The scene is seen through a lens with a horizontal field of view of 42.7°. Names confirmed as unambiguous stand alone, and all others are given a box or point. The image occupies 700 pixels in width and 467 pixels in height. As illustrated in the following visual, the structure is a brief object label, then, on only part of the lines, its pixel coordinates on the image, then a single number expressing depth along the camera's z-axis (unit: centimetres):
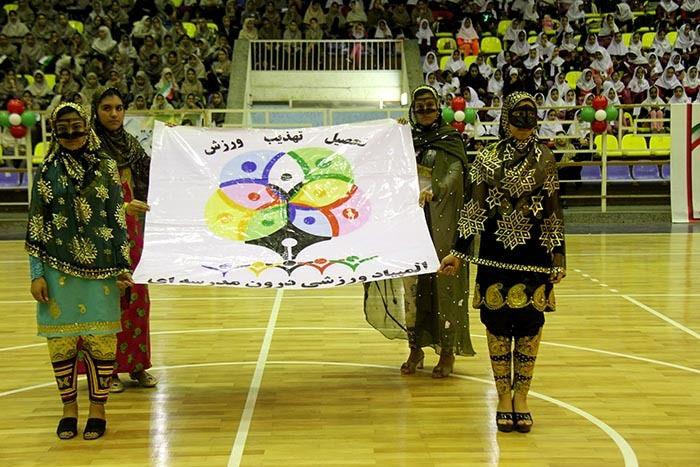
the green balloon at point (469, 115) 1262
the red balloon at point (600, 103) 1268
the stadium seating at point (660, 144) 1352
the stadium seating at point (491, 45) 1723
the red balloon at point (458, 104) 1259
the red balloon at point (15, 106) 1260
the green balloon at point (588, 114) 1259
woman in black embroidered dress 405
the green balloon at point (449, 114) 1244
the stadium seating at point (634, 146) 1341
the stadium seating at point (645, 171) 1398
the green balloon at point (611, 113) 1266
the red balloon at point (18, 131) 1274
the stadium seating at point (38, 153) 1338
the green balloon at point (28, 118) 1259
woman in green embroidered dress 401
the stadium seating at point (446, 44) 1720
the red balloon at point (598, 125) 1273
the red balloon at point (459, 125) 1243
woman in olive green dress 507
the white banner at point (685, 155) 1262
